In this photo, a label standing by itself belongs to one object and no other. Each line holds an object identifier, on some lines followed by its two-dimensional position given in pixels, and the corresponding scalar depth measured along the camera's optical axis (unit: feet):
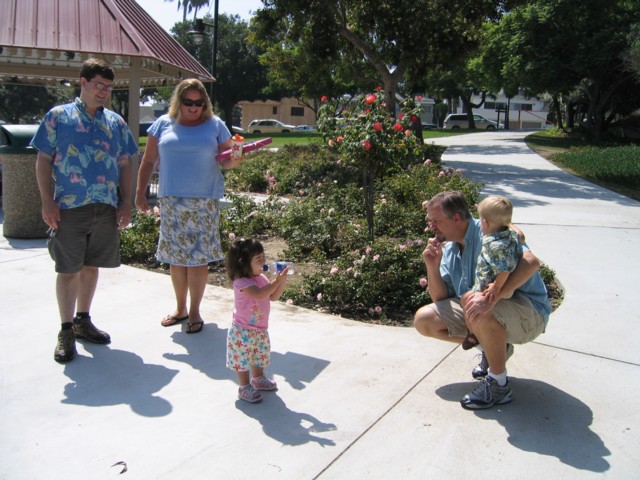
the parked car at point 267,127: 175.83
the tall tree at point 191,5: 228.43
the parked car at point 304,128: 173.58
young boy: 10.02
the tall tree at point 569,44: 83.25
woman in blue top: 13.56
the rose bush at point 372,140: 21.21
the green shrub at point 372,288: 16.01
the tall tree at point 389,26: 47.75
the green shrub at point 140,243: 20.63
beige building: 220.84
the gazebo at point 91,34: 27.63
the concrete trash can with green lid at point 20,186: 22.52
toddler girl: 10.67
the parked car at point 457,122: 180.75
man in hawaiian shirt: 12.39
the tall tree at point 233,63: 170.71
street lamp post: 53.82
